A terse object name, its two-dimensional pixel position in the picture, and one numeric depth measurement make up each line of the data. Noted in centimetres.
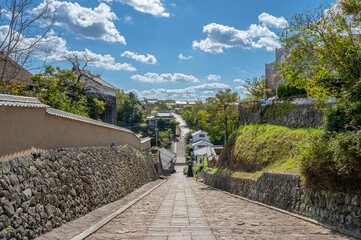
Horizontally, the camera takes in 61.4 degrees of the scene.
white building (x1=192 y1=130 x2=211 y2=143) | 7500
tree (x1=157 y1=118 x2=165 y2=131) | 9041
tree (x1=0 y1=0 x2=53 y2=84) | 923
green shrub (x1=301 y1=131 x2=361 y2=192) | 639
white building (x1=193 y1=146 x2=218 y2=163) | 4147
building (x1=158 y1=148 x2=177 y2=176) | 4066
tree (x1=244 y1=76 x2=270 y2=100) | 2167
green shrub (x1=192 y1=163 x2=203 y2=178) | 3491
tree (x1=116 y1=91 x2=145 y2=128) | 6862
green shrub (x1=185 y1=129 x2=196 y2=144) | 8200
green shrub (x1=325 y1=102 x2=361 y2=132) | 740
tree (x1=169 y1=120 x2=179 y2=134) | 9288
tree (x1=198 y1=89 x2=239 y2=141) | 2403
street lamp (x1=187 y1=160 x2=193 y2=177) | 4292
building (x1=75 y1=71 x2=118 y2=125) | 2322
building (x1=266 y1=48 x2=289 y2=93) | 2226
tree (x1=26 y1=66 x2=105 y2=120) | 1366
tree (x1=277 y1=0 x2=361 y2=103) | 873
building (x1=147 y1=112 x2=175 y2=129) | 9554
